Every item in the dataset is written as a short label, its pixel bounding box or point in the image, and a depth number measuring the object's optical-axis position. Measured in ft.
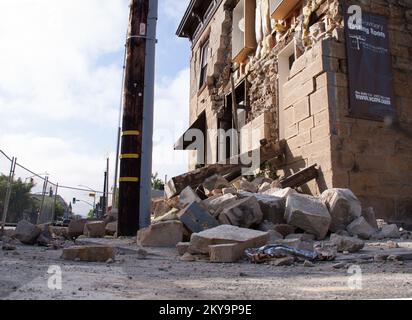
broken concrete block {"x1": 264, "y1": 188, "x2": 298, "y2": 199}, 22.25
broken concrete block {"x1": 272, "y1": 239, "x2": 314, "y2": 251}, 14.24
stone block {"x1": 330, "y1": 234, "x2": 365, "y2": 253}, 15.31
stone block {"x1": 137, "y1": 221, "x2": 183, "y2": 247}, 18.72
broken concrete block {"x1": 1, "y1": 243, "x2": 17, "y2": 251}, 16.39
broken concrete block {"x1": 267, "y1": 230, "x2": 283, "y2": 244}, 17.44
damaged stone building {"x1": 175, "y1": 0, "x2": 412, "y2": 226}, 27.30
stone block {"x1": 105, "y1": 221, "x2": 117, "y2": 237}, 26.55
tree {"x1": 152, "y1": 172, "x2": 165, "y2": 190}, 118.61
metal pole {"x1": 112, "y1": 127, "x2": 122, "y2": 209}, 51.49
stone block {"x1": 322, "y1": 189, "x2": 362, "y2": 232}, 20.92
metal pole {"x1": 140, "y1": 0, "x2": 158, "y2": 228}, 23.08
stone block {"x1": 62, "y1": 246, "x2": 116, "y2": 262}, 13.46
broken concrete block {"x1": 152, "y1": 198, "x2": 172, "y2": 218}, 28.18
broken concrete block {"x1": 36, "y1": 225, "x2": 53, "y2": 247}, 20.15
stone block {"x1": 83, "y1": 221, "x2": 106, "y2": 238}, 24.59
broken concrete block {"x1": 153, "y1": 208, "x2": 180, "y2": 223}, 21.72
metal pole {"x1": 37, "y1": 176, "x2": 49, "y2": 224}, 55.12
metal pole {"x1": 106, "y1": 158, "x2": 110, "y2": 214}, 92.39
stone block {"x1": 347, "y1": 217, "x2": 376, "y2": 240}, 20.15
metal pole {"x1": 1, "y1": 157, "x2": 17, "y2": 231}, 34.02
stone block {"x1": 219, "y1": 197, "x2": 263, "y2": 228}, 19.71
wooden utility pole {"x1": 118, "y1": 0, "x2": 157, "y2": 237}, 22.84
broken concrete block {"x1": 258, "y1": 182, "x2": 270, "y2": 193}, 26.84
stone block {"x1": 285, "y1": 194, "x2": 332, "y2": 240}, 19.45
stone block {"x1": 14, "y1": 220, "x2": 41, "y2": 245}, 20.31
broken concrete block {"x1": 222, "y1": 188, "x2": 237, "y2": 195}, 24.42
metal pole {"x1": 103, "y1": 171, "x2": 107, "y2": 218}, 86.85
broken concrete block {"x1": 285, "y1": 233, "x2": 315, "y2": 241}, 18.38
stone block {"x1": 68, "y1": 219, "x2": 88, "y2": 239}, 26.01
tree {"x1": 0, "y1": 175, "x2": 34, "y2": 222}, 38.85
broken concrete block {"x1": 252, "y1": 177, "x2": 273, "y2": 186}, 30.60
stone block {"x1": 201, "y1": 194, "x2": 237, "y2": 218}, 20.95
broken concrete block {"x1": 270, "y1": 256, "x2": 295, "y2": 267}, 12.53
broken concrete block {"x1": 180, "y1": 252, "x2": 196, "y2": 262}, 14.25
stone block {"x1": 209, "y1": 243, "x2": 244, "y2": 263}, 13.42
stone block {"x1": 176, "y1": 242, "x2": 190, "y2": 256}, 15.42
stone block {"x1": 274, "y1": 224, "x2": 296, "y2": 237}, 19.19
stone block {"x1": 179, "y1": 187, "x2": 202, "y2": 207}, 23.58
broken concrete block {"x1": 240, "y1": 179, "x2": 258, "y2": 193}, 28.03
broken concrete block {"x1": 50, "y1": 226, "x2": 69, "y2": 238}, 26.69
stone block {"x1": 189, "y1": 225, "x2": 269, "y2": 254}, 14.19
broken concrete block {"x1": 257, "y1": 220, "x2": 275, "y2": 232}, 19.63
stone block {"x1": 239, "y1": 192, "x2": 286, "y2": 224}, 20.92
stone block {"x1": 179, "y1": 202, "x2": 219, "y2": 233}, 18.98
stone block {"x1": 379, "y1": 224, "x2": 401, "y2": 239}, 20.70
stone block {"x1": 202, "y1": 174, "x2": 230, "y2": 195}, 29.09
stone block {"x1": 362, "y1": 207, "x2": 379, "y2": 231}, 22.81
